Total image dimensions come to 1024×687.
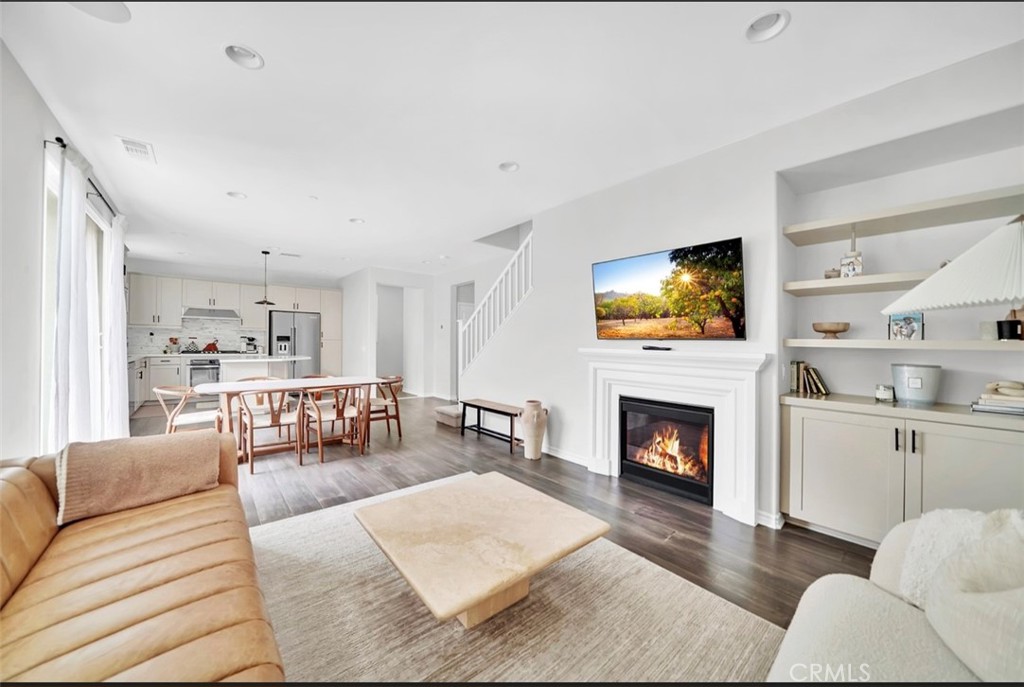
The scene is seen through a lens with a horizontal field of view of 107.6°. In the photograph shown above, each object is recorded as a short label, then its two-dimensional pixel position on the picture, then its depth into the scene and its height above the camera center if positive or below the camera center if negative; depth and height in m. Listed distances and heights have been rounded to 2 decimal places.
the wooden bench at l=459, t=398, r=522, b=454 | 4.20 -0.81
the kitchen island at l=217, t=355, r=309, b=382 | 5.66 -0.39
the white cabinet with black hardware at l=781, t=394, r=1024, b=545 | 1.90 -0.68
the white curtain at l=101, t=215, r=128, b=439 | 3.68 +0.01
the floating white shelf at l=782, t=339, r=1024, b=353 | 1.90 -0.01
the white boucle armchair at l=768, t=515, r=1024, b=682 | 0.92 -0.83
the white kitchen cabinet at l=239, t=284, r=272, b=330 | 7.69 +0.71
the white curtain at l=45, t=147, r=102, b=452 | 2.29 +0.13
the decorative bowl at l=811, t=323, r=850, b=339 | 2.47 +0.10
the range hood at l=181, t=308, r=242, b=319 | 7.28 +0.57
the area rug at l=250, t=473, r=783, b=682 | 1.42 -1.24
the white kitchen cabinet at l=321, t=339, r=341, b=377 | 8.45 -0.32
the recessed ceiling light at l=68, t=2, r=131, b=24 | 1.54 +1.39
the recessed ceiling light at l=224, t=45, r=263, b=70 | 1.82 +1.42
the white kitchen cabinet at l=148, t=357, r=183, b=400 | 6.79 -0.53
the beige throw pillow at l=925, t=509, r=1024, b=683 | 0.90 -0.69
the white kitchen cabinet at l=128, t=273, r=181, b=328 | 6.71 +0.78
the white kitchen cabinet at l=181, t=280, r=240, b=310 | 7.17 +0.94
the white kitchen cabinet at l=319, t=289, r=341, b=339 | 8.51 +0.68
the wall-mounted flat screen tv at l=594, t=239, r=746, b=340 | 2.71 +0.39
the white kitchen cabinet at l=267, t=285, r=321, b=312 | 7.95 +0.97
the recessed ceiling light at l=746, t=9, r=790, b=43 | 1.64 +1.43
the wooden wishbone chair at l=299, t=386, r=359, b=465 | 3.95 -0.80
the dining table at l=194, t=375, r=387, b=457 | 3.63 -0.46
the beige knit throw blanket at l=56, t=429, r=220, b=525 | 1.64 -0.62
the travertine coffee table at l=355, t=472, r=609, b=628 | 1.40 -0.89
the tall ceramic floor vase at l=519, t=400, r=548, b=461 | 3.91 -0.89
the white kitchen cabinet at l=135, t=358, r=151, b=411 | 6.59 -0.71
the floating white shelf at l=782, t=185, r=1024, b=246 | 1.96 +0.74
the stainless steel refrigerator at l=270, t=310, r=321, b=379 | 8.05 +0.11
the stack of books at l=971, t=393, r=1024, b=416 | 1.89 -0.32
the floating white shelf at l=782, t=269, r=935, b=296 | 2.18 +0.37
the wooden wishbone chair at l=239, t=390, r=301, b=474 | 3.55 -0.81
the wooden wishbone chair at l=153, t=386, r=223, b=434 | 3.63 -0.71
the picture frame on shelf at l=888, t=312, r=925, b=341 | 2.31 +0.10
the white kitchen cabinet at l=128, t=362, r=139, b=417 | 6.47 -0.71
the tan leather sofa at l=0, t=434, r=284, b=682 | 0.94 -0.79
